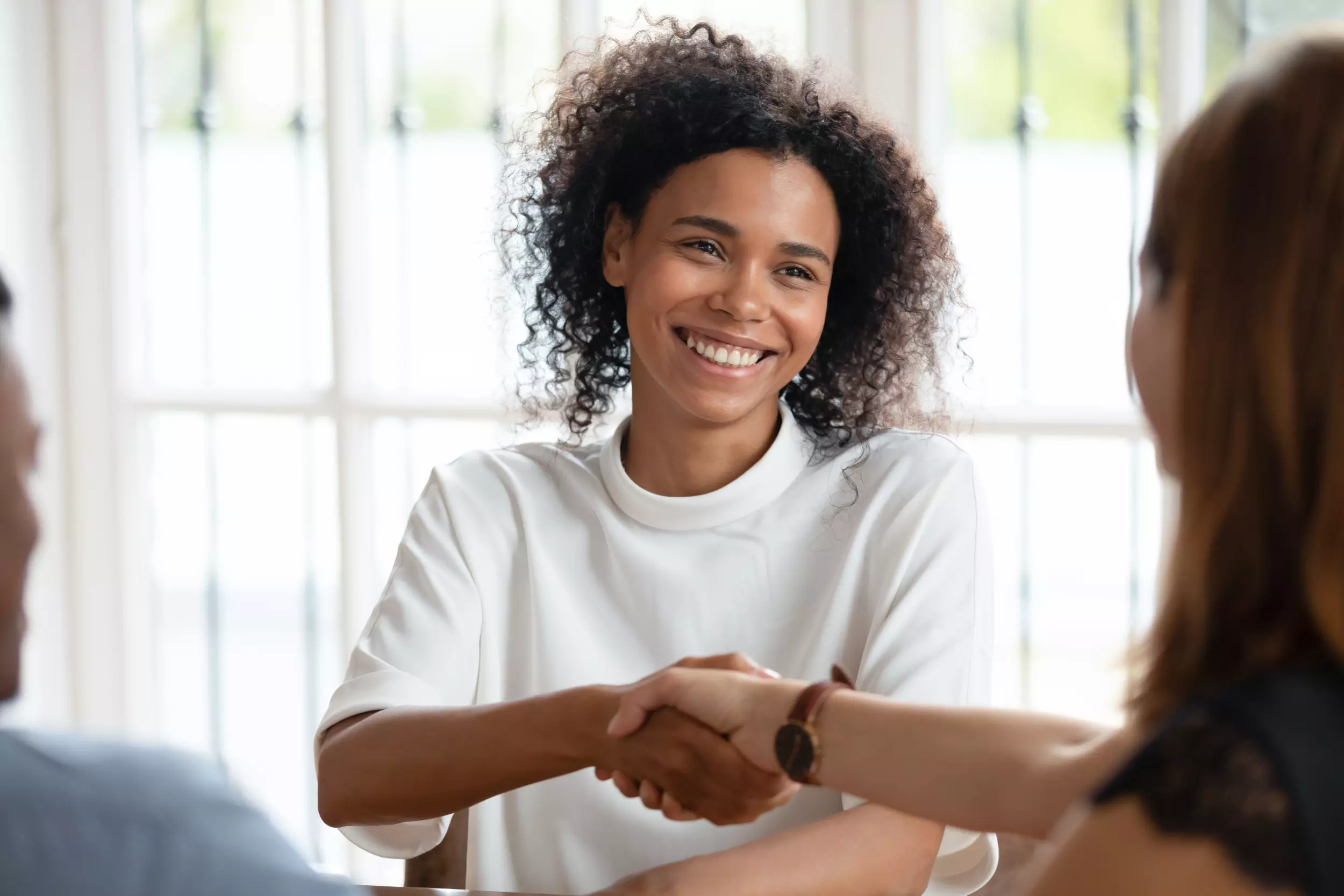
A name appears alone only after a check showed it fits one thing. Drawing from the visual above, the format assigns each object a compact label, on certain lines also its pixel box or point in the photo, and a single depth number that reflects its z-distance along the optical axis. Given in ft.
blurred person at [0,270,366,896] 5.61
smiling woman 8.24
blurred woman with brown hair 5.74
